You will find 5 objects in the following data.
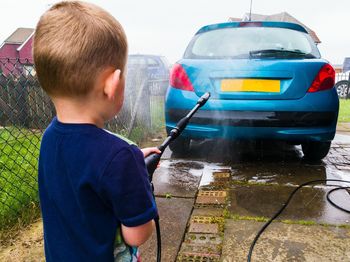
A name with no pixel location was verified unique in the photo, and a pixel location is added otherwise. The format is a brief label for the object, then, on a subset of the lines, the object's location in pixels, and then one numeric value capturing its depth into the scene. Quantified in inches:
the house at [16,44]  1539.9
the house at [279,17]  1555.0
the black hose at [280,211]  75.4
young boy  31.3
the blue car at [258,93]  117.8
